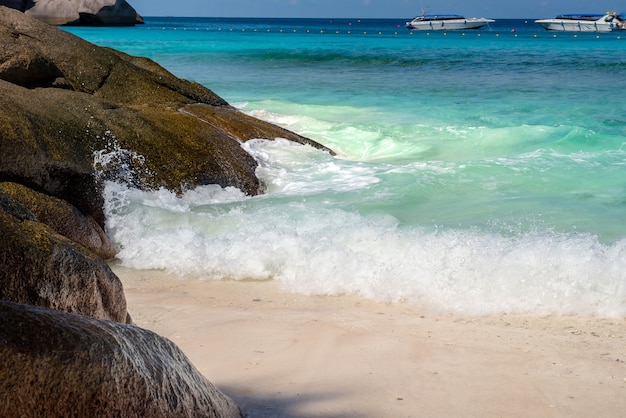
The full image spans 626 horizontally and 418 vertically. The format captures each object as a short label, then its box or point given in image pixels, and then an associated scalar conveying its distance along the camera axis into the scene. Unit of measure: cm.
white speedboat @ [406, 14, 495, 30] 8619
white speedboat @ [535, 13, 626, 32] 7419
